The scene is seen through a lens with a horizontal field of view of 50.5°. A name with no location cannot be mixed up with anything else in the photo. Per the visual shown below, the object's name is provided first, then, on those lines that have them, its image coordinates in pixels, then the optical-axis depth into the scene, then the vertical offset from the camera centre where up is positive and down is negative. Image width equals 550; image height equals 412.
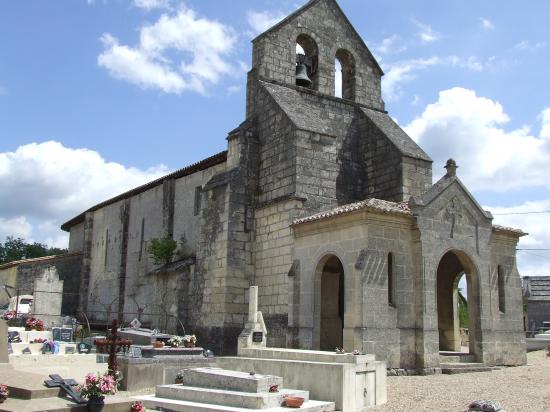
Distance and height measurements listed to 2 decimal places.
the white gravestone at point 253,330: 15.12 -0.35
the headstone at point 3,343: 10.16 -0.56
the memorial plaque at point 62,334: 18.45 -0.69
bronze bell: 21.31 +8.65
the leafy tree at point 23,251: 73.56 +7.61
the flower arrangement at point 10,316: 17.87 -0.15
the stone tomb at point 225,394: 9.40 -1.31
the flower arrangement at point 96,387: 7.56 -0.96
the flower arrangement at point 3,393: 7.40 -1.03
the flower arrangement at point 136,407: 7.59 -1.19
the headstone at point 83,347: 17.11 -1.02
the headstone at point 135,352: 12.92 -0.85
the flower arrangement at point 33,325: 18.62 -0.43
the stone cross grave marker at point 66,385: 7.54 -0.97
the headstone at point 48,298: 22.28 +0.52
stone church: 15.23 +2.54
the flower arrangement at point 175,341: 14.21 -0.65
